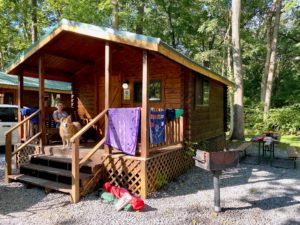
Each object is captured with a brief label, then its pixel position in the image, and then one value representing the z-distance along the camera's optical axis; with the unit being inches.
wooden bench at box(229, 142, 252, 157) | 324.4
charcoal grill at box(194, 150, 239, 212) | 165.5
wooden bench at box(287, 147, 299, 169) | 291.1
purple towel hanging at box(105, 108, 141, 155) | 203.3
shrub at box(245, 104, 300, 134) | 612.7
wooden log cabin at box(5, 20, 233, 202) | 200.2
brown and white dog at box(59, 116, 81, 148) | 252.8
